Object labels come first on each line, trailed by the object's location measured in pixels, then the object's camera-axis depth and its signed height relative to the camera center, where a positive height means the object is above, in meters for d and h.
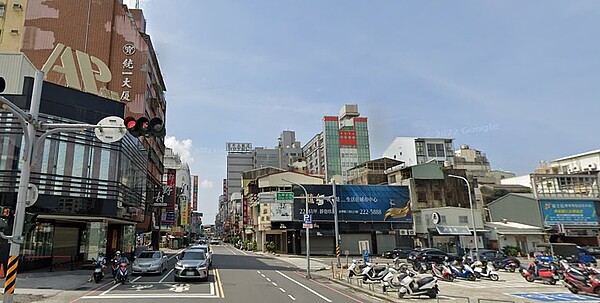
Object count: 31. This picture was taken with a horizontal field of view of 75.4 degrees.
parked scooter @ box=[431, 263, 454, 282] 22.05 -2.56
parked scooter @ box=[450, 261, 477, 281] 22.70 -2.66
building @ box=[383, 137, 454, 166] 94.69 +18.91
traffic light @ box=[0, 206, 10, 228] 8.85 +0.54
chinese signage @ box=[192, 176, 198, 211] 136.82 +14.33
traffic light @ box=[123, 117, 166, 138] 8.68 +2.39
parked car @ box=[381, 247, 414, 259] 43.19 -2.72
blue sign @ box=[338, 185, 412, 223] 49.44 +3.21
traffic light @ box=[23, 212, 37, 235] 9.35 +0.42
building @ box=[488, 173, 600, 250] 47.31 +2.07
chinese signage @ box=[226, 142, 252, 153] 151.49 +32.97
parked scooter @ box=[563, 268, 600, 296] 16.62 -2.54
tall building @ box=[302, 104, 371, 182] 101.09 +22.45
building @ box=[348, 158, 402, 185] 59.25 +8.73
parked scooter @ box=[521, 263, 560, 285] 21.35 -2.76
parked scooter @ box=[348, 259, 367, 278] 22.77 -2.39
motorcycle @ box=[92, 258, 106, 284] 20.17 -1.79
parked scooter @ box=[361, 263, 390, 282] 19.76 -2.26
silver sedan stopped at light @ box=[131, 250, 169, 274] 23.64 -1.65
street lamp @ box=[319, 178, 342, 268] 27.23 +1.82
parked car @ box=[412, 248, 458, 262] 34.36 -2.51
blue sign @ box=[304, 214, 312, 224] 25.94 +0.78
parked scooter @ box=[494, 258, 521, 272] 29.58 -2.99
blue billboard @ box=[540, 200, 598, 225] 47.41 +1.37
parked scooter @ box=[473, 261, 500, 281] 23.44 -2.74
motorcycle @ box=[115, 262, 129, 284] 19.52 -1.82
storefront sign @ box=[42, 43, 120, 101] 34.75 +15.17
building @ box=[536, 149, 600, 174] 58.75 +9.48
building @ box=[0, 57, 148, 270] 23.14 +4.11
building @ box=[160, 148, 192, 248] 59.81 +5.52
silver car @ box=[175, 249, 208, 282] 19.92 -1.73
